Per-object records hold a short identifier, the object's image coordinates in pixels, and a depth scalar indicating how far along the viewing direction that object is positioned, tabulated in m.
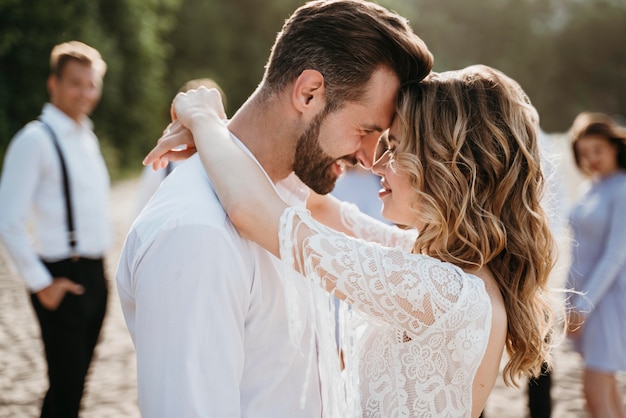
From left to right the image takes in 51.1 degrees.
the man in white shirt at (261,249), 1.56
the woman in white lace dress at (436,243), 1.82
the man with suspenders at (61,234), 3.77
